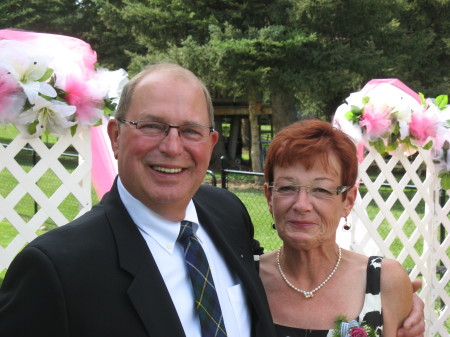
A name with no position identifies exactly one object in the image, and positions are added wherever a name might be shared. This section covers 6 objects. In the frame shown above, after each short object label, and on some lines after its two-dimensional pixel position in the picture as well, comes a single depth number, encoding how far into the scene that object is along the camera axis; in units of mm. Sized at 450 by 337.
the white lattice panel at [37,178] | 3854
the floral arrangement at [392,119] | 4504
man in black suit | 1673
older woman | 2582
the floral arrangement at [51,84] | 3480
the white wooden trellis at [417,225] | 4777
